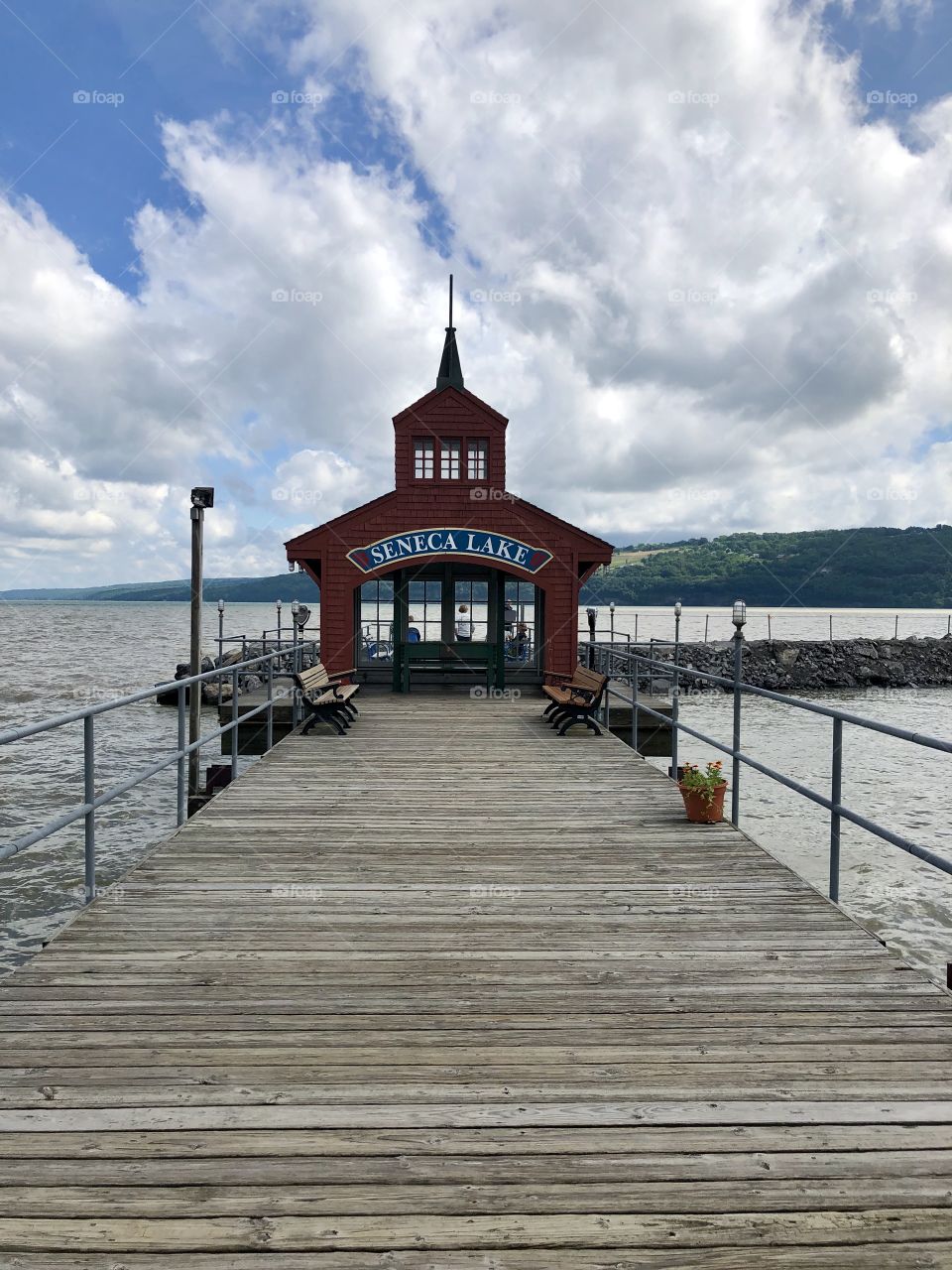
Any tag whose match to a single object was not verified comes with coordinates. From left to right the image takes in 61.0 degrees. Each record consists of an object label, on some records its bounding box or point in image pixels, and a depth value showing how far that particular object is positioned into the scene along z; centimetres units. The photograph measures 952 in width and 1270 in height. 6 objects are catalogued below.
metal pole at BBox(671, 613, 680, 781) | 856
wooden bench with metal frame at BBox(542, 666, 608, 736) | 1053
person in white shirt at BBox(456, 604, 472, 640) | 1579
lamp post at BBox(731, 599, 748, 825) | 664
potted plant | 648
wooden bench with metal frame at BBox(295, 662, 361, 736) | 1046
